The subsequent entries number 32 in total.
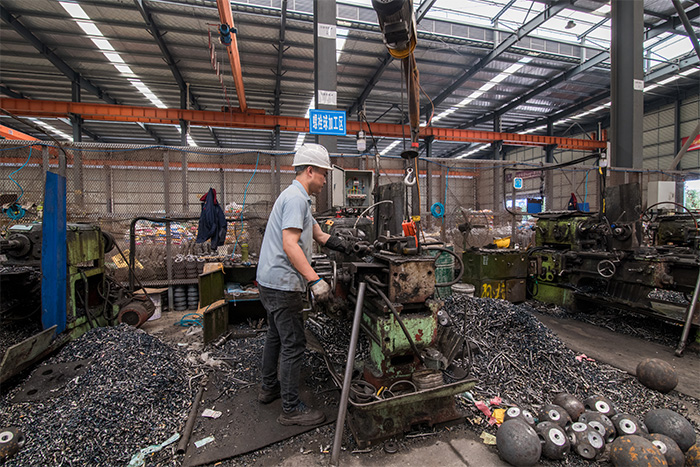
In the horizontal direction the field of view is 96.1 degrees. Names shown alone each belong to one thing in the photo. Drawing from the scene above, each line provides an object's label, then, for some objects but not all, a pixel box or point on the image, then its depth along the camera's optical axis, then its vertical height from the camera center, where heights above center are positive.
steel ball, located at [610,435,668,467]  1.66 -1.23
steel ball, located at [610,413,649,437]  1.95 -1.26
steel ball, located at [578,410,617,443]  1.98 -1.26
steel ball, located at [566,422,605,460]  1.89 -1.31
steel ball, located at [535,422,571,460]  1.86 -1.28
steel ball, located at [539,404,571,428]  2.05 -1.25
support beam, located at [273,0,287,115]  7.51 +5.02
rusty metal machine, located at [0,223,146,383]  3.08 -0.61
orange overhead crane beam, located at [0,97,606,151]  9.79 +3.70
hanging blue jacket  4.64 +0.09
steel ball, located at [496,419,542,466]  1.81 -1.27
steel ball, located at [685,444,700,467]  1.82 -1.35
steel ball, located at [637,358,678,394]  2.61 -1.25
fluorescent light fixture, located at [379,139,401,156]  17.43 +4.73
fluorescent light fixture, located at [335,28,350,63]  8.21 +5.14
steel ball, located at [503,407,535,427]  2.04 -1.25
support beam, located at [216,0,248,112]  5.54 +3.99
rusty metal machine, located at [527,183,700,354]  3.78 -0.48
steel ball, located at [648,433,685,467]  1.77 -1.27
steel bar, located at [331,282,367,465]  1.66 -0.86
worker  2.15 -0.30
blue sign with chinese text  5.48 +1.86
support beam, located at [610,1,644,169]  6.96 +3.30
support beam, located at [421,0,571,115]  7.86 +5.29
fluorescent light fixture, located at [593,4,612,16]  8.02 +5.59
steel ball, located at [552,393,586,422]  2.16 -1.25
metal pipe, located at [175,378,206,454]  2.02 -1.40
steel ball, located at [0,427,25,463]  1.87 -1.29
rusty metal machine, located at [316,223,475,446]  2.00 -0.86
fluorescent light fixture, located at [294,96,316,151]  15.09 +4.52
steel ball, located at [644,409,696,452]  1.91 -1.25
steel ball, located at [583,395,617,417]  2.17 -1.25
